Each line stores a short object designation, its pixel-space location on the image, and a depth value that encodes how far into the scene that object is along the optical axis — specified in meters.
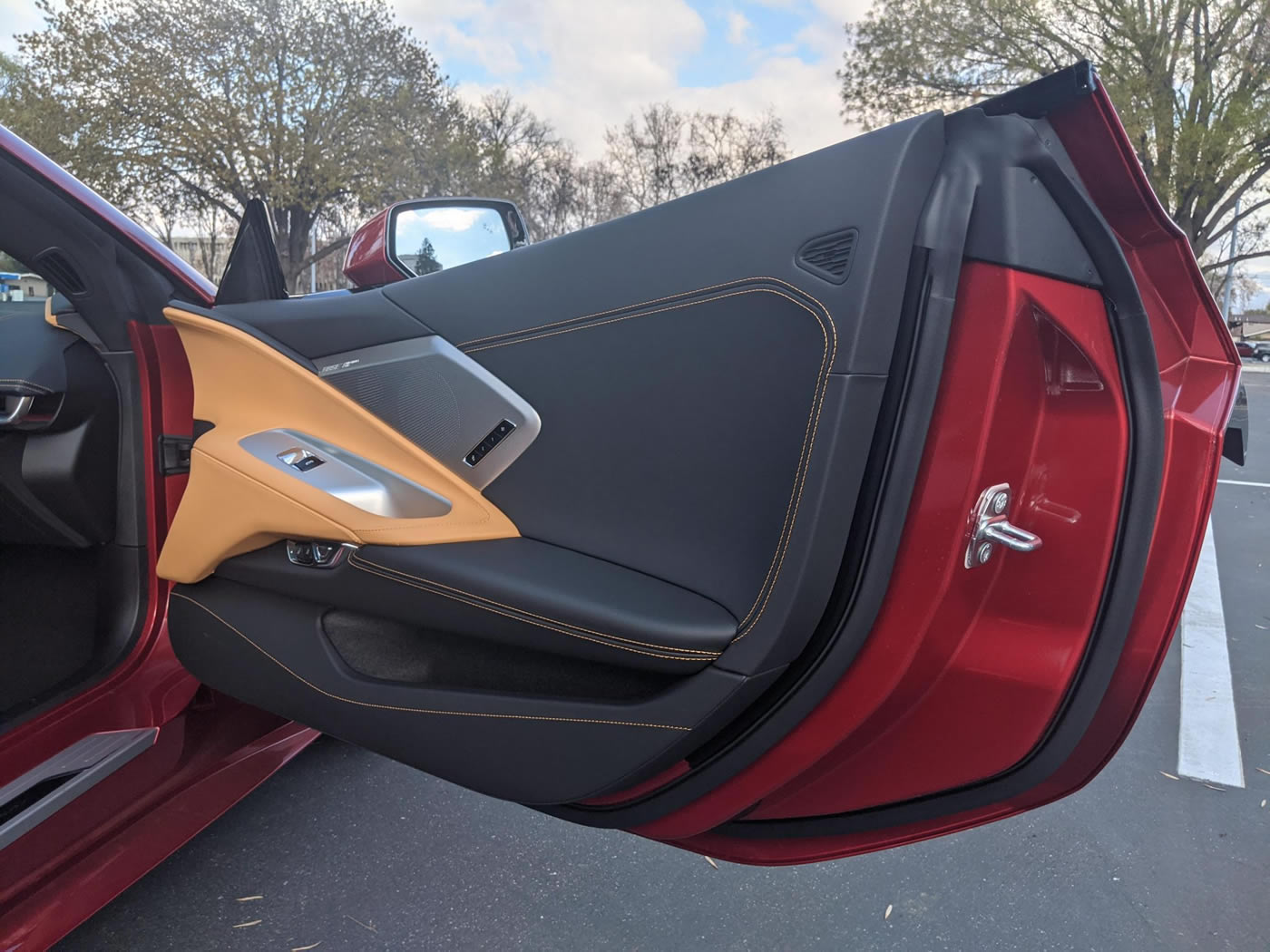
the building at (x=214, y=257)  23.86
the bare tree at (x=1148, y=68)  19.95
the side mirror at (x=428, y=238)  2.43
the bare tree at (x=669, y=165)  29.22
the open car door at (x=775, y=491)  1.19
